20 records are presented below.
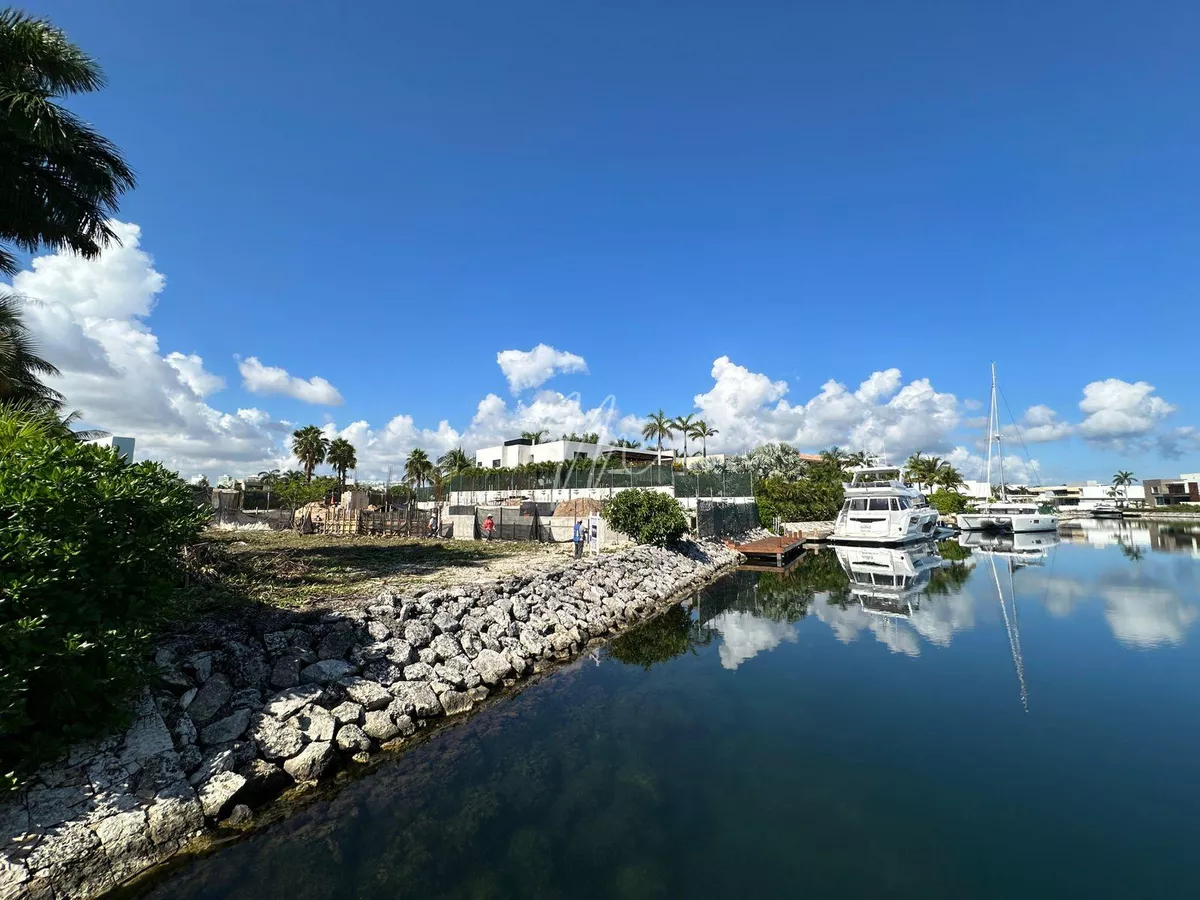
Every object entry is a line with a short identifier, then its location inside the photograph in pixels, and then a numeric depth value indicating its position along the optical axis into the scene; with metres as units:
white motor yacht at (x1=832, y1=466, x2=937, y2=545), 32.31
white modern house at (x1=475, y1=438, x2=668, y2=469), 77.44
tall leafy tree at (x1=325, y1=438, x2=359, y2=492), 64.50
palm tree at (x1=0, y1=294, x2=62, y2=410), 16.23
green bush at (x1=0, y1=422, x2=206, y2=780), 4.96
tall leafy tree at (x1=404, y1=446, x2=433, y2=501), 79.44
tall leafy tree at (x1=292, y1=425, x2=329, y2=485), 62.38
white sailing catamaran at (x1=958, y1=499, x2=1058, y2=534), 47.72
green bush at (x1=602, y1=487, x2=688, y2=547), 25.89
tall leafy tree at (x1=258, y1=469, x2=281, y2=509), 76.05
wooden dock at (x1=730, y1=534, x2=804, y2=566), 30.57
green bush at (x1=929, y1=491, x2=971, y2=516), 60.75
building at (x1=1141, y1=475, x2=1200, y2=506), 98.69
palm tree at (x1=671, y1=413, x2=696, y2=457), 77.12
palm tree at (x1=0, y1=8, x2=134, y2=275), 10.84
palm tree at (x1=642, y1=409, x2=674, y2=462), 77.69
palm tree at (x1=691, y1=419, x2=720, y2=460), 76.75
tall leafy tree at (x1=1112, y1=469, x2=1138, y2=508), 113.56
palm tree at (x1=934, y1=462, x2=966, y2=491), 74.69
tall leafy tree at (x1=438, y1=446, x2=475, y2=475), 86.94
